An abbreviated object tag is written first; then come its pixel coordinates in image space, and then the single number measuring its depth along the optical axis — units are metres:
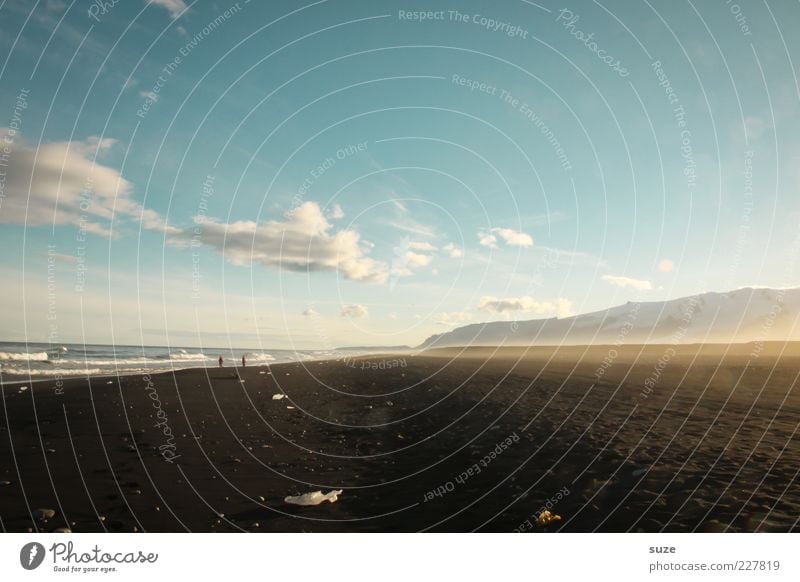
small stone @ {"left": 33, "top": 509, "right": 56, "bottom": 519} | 7.55
